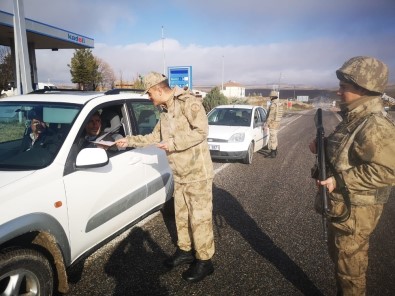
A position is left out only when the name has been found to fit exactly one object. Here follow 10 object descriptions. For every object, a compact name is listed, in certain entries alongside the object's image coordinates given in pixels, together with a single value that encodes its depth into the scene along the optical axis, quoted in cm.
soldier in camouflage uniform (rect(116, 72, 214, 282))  274
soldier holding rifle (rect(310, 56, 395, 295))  190
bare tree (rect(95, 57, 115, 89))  5677
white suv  207
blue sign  1452
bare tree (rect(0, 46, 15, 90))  2710
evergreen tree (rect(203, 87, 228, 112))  2402
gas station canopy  1494
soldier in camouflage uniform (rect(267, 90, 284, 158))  911
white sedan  786
